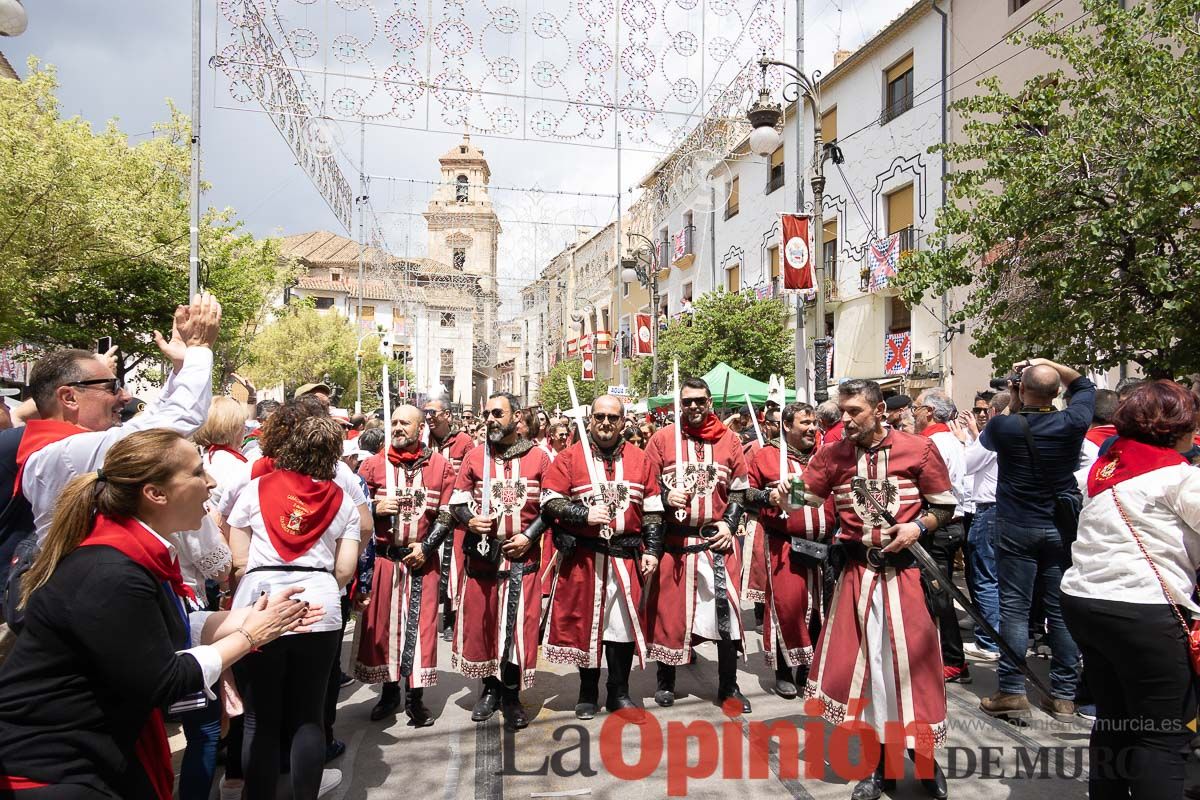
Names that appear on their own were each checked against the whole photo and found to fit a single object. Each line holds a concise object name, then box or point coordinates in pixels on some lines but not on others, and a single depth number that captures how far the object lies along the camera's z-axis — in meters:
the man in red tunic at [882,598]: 3.82
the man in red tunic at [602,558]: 5.09
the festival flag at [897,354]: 19.06
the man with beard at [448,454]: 5.85
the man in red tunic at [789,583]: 5.46
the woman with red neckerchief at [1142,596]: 2.97
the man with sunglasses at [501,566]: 5.00
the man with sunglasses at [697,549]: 5.30
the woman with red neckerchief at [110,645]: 1.92
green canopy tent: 15.09
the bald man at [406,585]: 4.99
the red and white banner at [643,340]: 23.77
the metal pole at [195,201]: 13.35
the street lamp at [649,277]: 21.39
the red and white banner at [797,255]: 12.40
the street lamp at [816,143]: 11.84
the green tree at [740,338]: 22.58
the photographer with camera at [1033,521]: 4.88
